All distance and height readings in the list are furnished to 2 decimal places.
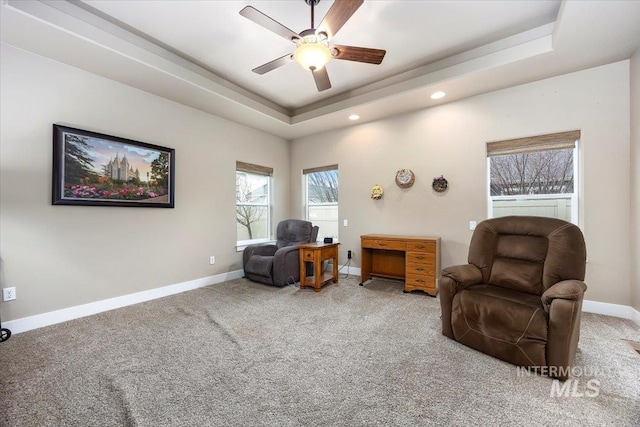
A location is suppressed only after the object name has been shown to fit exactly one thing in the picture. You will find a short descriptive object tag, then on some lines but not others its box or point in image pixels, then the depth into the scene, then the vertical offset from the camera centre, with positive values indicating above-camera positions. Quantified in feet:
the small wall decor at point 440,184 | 12.75 +1.50
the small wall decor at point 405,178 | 13.76 +1.95
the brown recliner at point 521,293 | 5.88 -2.17
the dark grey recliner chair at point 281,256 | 13.24 -2.30
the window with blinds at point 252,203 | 15.98 +0.70
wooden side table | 12.57 -2.18
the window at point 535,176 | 10.35 +1.63
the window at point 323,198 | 17.17 +1.08
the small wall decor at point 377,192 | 14.76 +1.26
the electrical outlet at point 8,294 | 8.20 -2.55
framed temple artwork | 9.20 +1.75
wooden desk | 11.75 -2.26
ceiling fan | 6.49 +5.04
